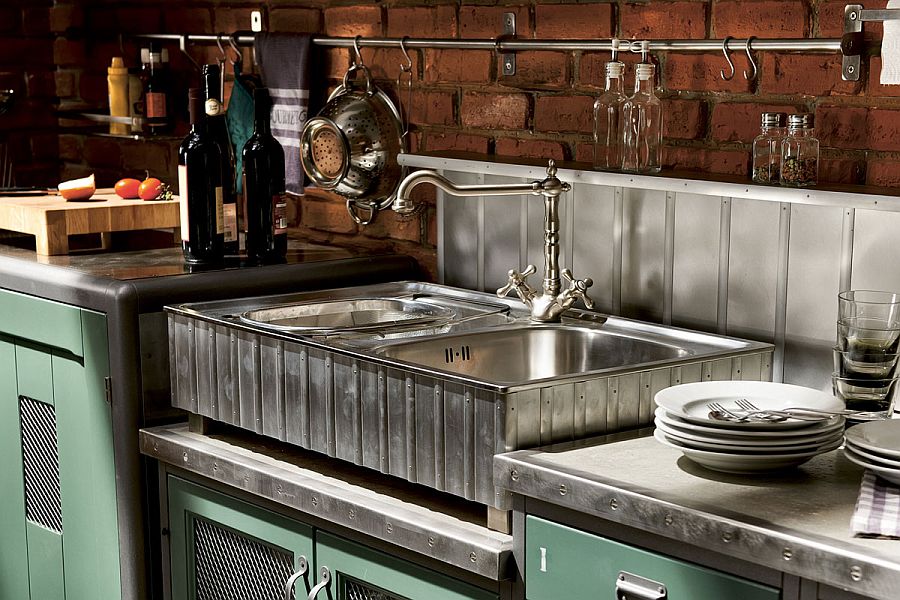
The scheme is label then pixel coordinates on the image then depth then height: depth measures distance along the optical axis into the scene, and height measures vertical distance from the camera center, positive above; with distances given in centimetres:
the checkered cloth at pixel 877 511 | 211 -57
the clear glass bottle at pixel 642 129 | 341 -22
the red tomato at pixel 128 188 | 453 -43
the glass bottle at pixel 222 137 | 392 -28
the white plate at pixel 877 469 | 226 -56
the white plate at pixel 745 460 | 240 -58
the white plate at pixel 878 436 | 231 -54
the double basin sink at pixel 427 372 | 268 -59
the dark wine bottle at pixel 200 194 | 395 -39
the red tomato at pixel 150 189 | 451 -43
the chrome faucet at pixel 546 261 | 335 -46
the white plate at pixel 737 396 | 262 -55
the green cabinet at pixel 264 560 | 289 -92
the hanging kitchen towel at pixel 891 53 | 288 -8
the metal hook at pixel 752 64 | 322 -10
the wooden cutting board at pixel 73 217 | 424 -48
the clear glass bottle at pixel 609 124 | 348 -22
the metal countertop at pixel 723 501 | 207 -60
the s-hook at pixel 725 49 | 326 -8
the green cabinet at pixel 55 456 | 382 -95
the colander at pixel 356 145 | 426 -31
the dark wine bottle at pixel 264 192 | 403 -40
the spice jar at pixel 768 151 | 314 -24
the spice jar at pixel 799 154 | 306 -24
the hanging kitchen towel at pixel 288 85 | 453 -19
